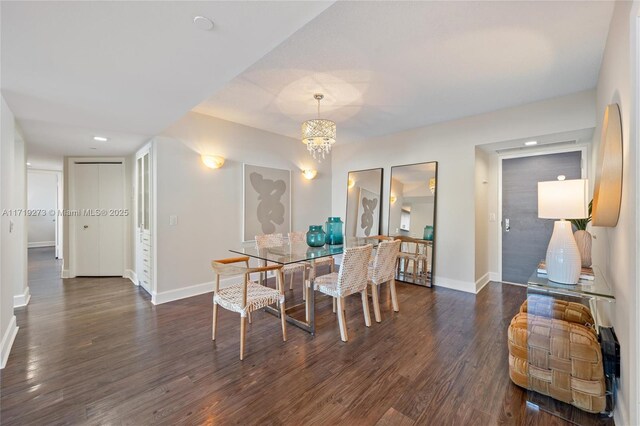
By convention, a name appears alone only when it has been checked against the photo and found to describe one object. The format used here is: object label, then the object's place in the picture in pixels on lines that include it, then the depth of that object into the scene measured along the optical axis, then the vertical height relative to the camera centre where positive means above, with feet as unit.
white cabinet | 11.99 -0.47
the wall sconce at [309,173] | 17.17 +2.50
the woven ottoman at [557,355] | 5.14 -3.05
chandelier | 10.22 +3.14
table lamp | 5.91 -0.30
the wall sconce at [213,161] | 12.57 +2.43
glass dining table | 8.44 -1.55
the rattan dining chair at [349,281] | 8.17 -2.34
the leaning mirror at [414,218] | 14.15 -0.39
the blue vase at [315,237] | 10.59 -1.06
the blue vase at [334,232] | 10.99 -0.89
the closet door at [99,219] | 15.85 -0.53
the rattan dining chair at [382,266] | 9.47 -2.07
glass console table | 5.25 -3.04
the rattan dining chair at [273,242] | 11.37 -1.43
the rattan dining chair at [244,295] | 7.20 -2.59
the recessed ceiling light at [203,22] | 4.58 +3.40
